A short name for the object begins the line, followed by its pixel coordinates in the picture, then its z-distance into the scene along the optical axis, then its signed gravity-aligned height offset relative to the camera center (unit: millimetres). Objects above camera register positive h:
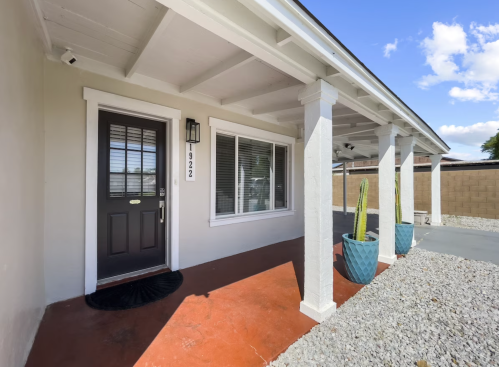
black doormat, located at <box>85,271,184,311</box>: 2375 -1264
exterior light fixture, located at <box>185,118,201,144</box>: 3266 +783
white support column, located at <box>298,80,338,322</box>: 2221 -157
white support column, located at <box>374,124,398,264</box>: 3639 -100
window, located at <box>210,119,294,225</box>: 3861 +245
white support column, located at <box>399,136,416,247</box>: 4484 +121
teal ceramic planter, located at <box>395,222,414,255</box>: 4105 -957
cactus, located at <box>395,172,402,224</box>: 4266 -479
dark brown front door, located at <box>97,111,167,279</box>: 2803 -133
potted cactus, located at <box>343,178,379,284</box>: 2893 -871
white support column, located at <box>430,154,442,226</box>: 7133 -159
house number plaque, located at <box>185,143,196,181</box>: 3307 +338
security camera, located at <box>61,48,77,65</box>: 2275 +1313
